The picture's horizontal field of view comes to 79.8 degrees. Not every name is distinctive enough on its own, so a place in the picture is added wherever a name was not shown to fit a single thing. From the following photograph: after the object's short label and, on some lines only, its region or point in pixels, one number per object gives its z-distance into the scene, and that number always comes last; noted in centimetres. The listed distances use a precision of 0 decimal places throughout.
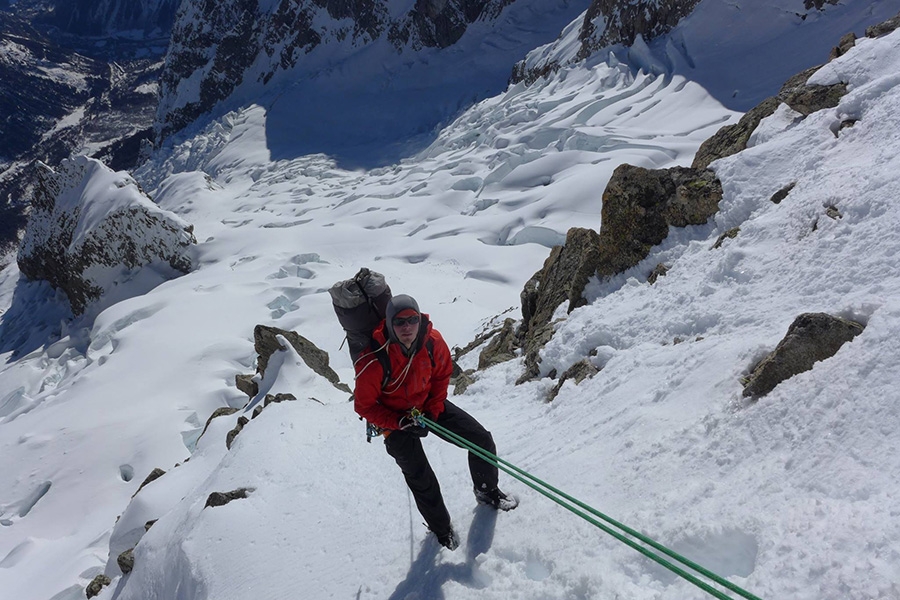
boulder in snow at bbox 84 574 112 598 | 577
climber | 292
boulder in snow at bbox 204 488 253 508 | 445
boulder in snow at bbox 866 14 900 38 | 602
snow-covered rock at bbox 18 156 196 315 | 2712
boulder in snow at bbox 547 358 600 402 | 483
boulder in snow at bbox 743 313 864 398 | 281
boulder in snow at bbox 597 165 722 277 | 590
